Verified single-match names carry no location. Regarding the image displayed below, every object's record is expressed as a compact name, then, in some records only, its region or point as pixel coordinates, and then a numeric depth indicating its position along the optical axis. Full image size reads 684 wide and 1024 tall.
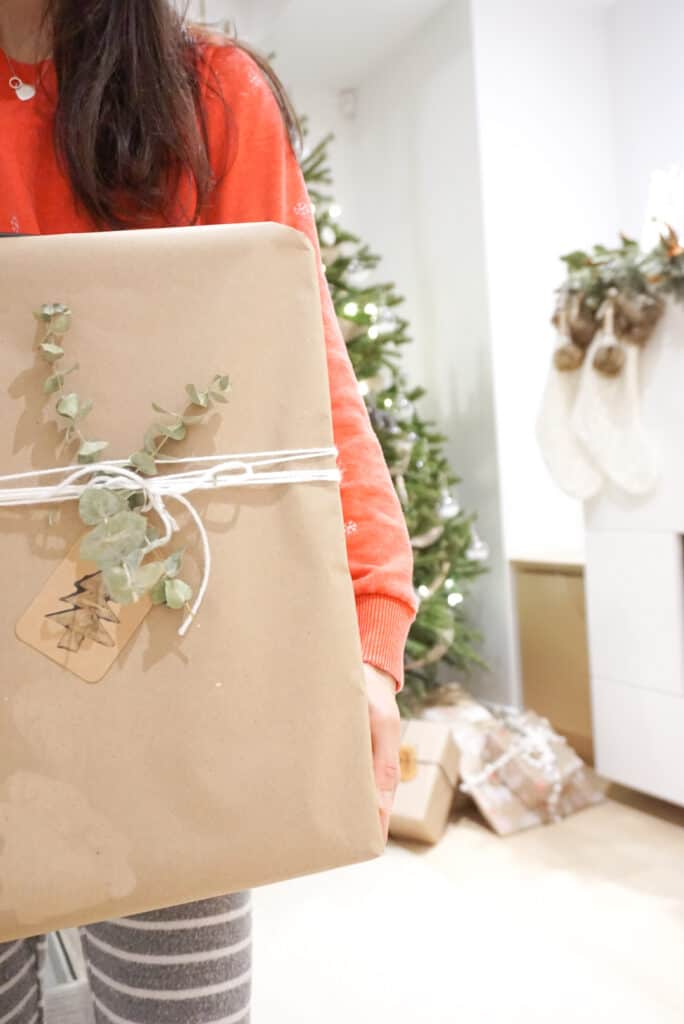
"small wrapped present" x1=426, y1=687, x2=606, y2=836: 2.14
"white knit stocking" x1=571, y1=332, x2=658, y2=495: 2.00
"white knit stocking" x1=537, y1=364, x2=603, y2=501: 2.16
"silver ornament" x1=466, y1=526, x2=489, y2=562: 2.57
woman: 0.57
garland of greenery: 1.90
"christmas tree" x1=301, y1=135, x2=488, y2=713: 2.37
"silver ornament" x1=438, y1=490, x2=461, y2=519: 2.44
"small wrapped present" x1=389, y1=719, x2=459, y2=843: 2.01
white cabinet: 1.96
